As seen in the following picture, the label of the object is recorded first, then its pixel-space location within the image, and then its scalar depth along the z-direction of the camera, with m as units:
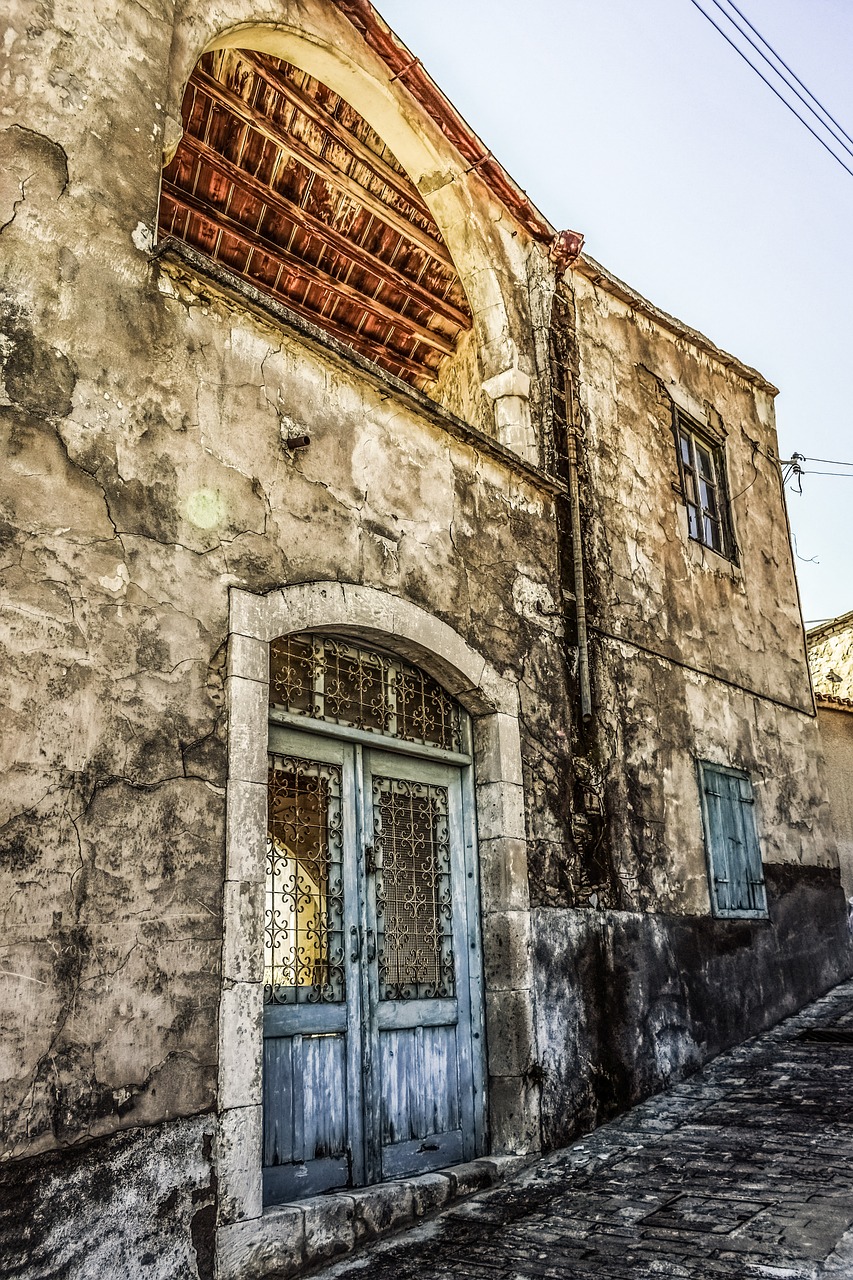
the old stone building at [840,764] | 10.09
